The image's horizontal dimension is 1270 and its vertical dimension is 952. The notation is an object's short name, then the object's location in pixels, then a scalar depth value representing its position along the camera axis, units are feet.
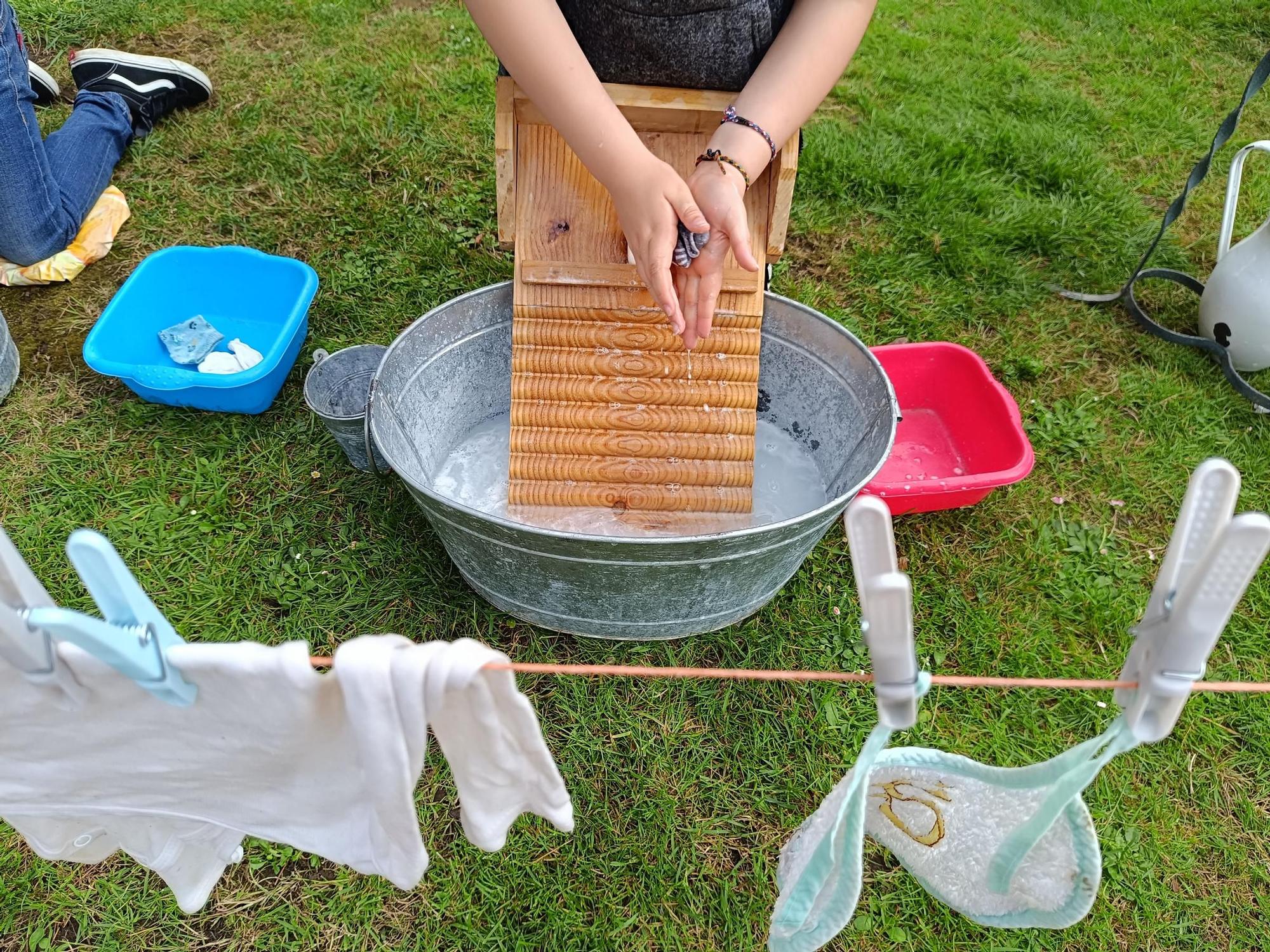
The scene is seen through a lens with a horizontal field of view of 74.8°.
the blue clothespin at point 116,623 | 2.35
